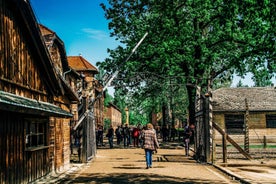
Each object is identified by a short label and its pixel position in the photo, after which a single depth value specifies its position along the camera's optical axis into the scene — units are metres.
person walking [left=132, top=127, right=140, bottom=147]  33.26
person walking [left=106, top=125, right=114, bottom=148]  31.33
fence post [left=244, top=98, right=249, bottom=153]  23.55
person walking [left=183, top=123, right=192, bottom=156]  22.22
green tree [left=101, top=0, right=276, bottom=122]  28.48
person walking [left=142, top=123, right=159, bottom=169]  16.38
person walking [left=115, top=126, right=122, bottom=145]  35.69
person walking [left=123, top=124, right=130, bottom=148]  33.44
